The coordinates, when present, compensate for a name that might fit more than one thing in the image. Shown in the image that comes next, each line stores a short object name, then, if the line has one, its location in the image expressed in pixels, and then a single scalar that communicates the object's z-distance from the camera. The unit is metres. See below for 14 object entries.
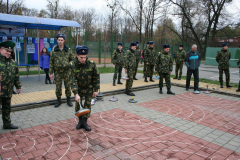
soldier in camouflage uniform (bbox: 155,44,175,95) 8.11
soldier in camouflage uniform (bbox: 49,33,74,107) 5.97
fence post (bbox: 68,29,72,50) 17.84
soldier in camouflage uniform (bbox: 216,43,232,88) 9.25
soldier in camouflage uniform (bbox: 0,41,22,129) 4.06
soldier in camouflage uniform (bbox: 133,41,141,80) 11.22
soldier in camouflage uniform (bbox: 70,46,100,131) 4.12
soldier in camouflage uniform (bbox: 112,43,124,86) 9.46
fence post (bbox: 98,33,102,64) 20.34
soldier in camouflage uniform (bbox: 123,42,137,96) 7.73
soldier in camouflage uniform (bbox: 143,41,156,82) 10.34
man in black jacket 8.58
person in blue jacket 9.82
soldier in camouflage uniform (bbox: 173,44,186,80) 11.53
